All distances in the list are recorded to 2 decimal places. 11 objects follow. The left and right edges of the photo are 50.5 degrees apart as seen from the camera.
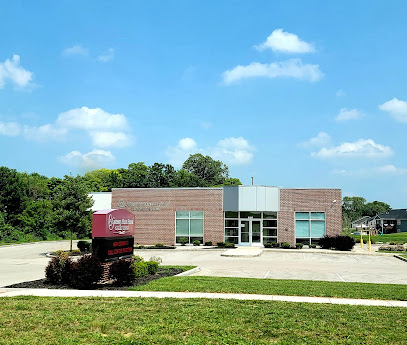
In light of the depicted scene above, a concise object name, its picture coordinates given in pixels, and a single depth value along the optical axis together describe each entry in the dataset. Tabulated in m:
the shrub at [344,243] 36.72
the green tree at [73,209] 31.97
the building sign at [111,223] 16.81
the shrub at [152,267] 18.23
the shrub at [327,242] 38.22
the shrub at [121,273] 15.09
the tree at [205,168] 113.31
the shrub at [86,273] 15.12
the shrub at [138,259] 19.48
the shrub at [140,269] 16.83
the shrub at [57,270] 16.11
